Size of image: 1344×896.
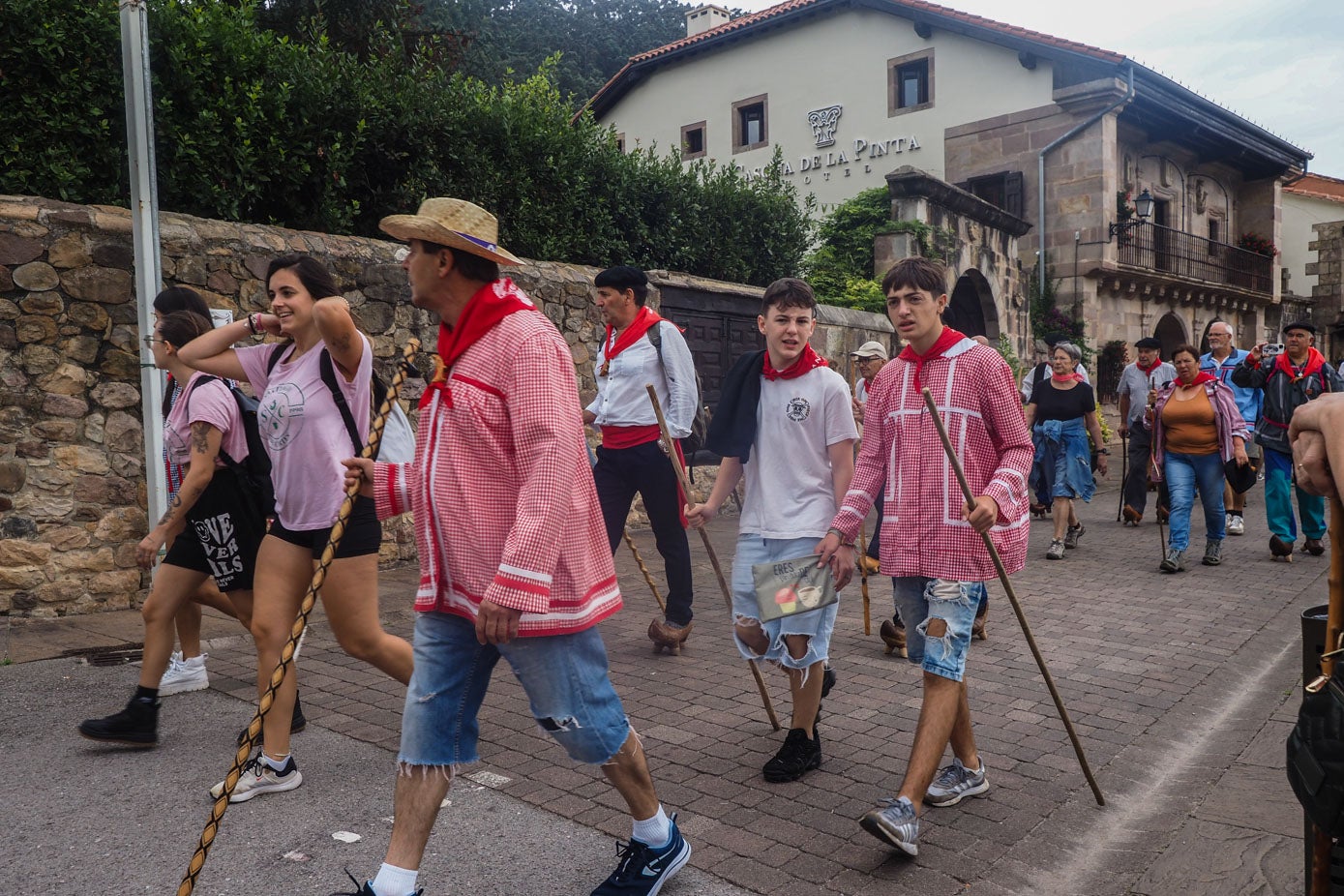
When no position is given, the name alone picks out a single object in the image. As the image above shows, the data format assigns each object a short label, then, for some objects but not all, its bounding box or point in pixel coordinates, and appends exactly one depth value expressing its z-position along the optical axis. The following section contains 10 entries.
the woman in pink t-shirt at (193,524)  4.24
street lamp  22.46
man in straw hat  2.65
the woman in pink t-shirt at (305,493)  3.79
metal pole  6.35
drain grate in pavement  5.57
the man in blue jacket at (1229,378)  11.23
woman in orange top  9.02
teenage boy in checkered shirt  3.40
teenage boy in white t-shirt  4.02
